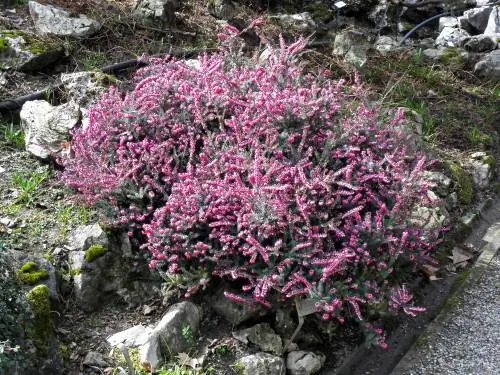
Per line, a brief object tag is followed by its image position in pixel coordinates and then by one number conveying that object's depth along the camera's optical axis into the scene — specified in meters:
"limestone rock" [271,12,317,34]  6.73
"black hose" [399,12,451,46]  7.64
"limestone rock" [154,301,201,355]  3.09
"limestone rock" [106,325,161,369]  2.97
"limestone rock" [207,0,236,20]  6.68
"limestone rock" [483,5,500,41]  7.58
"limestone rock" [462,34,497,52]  7.07
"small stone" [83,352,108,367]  3.01
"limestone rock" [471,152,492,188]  5.03
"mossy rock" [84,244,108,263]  3.34
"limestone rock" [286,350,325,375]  3.15
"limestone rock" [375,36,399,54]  6.90
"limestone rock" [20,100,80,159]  4.21
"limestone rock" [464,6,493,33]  7.92
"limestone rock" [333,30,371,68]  5.96
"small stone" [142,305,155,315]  3.35
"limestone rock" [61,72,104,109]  4.55
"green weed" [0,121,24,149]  4.40
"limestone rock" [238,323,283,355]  3.19
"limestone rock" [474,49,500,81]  6.44
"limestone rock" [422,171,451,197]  4.58
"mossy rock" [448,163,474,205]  4.77
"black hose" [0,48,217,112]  4.70
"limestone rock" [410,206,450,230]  3.97
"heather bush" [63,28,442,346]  3.09
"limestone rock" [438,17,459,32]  8.05
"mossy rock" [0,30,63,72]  5.07
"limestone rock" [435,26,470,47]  7.34
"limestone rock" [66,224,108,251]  3.42
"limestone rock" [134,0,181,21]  6.04
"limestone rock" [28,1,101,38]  5.50
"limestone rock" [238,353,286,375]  3.05
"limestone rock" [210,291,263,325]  3.25
